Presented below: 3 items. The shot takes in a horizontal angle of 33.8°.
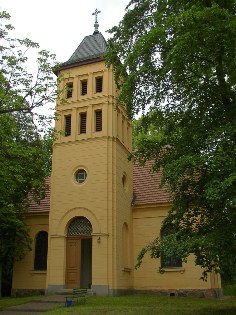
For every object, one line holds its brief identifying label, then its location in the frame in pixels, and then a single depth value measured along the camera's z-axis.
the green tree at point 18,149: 16.42
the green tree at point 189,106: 11.78
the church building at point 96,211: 21.23
